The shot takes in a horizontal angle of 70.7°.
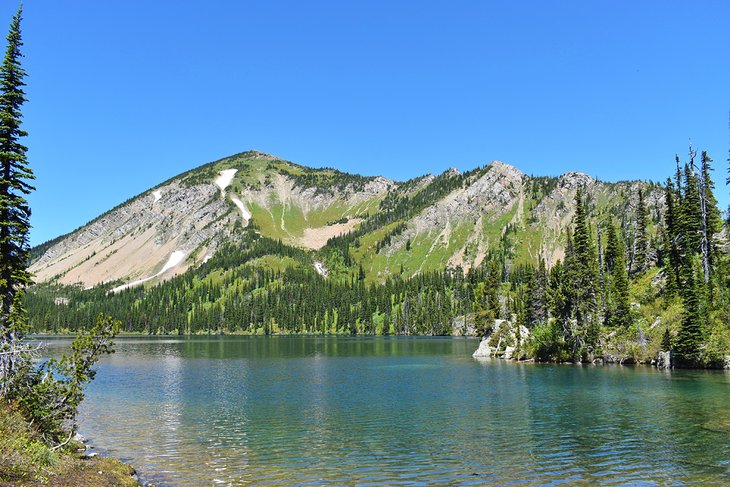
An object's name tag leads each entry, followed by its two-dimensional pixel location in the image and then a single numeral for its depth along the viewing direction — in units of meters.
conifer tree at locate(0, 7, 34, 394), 35.44
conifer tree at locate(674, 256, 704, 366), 77.62
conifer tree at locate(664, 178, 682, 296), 94.69
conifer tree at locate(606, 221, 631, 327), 93.49
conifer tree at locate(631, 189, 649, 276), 132.50
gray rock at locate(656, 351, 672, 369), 82.50
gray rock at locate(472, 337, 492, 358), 116.62
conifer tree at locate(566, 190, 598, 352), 96.56
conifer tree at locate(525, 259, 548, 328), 123.96
